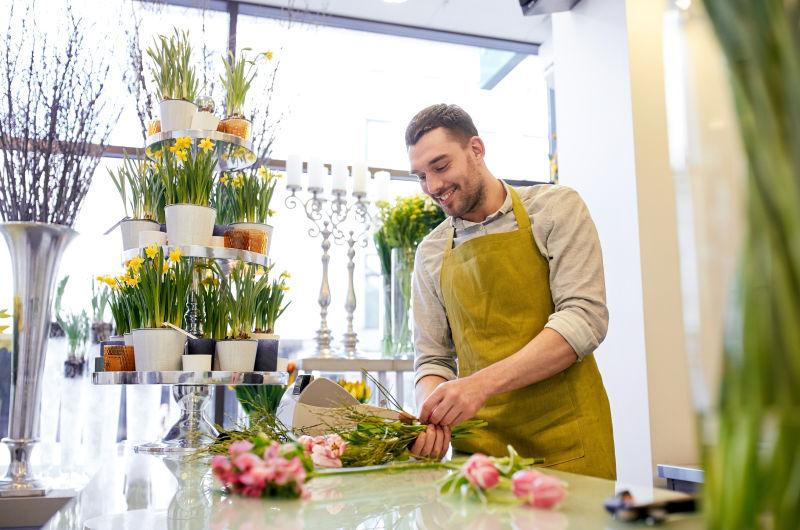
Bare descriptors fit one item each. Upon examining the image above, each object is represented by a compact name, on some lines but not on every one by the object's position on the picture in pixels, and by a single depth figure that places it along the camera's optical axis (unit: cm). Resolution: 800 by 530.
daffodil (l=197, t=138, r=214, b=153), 209
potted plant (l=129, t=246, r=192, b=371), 189
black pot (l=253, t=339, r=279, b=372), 208
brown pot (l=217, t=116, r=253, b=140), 225
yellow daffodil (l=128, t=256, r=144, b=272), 190
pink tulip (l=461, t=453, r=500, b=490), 72
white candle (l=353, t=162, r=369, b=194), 340
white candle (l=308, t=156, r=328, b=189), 340
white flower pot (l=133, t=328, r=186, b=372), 188
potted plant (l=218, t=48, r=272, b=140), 229
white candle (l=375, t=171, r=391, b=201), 351
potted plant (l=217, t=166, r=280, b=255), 215
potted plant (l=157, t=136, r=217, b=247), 199
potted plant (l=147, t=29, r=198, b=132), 219
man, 165
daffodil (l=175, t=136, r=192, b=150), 203
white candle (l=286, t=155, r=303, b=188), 339
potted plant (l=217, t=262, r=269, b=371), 196
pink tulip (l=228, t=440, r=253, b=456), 79
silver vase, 193
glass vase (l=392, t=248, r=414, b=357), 315
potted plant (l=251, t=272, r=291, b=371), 208
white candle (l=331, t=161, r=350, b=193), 343
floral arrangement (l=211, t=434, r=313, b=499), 76
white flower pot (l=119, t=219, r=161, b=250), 212
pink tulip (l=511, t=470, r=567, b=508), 67
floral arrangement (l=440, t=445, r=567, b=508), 67
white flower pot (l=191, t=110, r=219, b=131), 217
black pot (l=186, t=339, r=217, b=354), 195
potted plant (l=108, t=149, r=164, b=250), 213
